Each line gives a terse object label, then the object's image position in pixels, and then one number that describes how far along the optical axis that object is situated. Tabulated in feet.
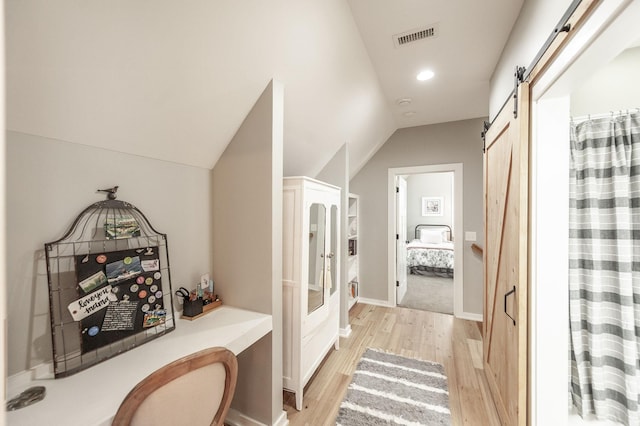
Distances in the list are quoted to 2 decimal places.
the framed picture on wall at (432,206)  21.68
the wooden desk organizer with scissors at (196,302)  5.02
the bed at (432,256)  16.65
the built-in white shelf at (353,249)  11.87
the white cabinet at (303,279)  5.78
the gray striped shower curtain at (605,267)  4.54
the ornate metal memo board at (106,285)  3.54
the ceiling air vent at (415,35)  5.77
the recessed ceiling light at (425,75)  7.47
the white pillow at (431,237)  19.52
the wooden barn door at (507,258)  4.28
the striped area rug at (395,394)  5.50
